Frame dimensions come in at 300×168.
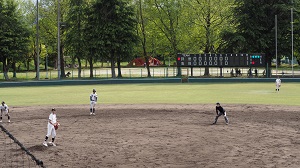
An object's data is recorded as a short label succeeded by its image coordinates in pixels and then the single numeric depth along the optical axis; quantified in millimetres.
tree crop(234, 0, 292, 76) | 76875
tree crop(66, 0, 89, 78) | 80375
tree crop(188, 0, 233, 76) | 80000
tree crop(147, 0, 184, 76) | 82312
